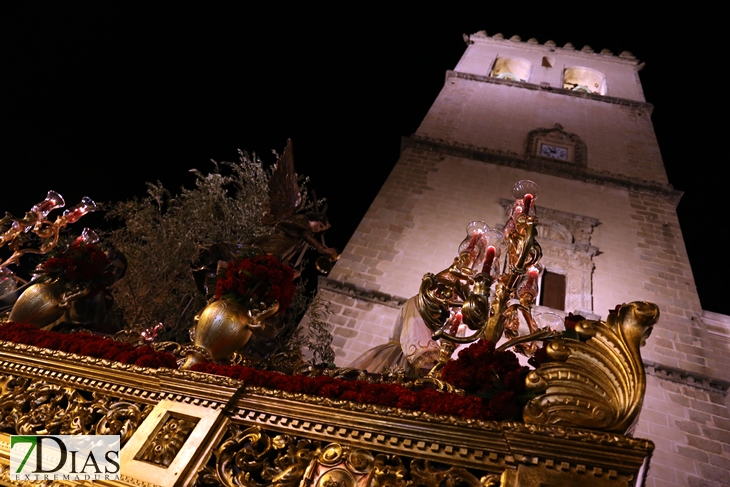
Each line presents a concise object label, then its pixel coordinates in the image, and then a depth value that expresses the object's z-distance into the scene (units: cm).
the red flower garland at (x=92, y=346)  313
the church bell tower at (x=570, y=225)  848
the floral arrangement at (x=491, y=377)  237
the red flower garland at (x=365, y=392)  237
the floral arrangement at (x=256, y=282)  391
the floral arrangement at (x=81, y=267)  470
